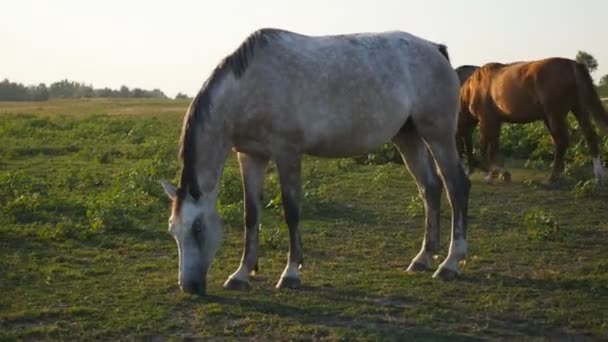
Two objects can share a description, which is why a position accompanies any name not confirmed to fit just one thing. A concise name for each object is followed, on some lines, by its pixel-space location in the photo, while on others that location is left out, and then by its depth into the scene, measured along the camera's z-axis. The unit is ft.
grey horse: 21.50
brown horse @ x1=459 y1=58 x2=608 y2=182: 39.96
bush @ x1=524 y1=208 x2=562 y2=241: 28.45
